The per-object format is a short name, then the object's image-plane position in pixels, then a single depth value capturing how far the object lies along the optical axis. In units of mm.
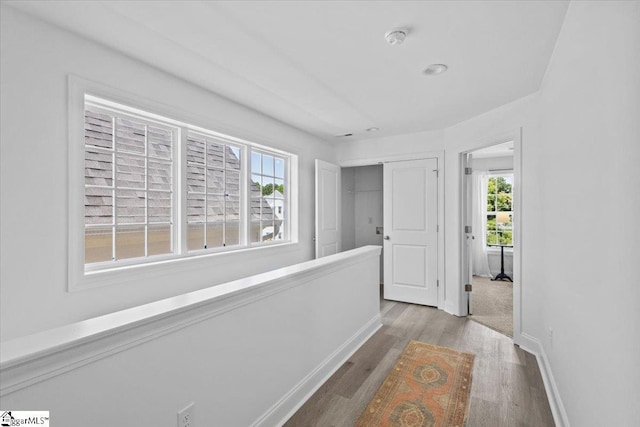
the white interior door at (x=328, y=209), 4273
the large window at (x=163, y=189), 2227
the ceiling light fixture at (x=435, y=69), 2340
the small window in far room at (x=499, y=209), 5898
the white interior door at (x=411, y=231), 4145
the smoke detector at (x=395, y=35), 1881
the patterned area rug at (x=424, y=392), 1898
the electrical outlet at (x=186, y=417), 1246
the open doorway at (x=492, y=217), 5781
